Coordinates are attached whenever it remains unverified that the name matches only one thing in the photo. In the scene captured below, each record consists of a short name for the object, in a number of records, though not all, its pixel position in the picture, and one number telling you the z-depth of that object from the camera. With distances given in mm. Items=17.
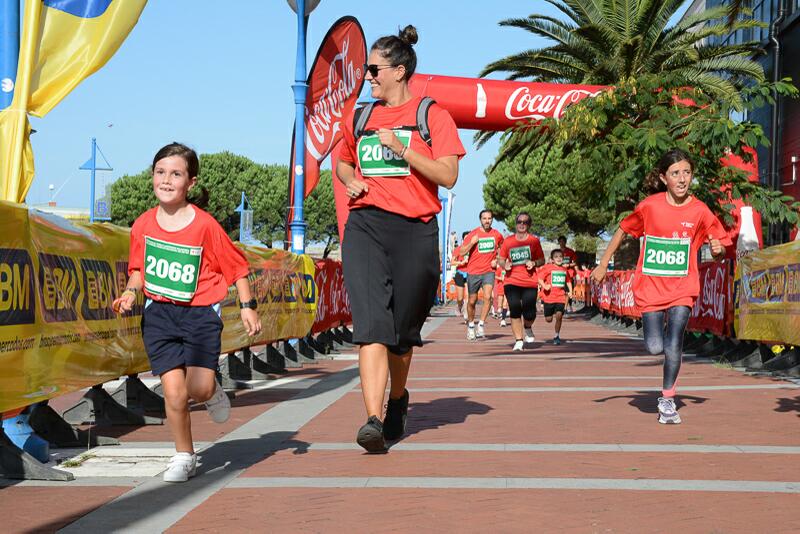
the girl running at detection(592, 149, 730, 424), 8047
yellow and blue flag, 6480
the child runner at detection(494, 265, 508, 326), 31412
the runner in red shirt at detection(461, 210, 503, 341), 19297
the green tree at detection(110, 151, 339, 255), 93250
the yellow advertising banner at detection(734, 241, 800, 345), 11586
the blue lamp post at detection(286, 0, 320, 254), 16391
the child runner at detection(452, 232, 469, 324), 31359
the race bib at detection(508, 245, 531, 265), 16875
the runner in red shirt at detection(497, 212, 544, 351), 16844
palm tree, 26406
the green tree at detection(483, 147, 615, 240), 68812
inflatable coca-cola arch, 24375
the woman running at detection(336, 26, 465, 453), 6230
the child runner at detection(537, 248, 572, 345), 19047
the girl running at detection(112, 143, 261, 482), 5582
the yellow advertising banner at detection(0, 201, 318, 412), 5727
